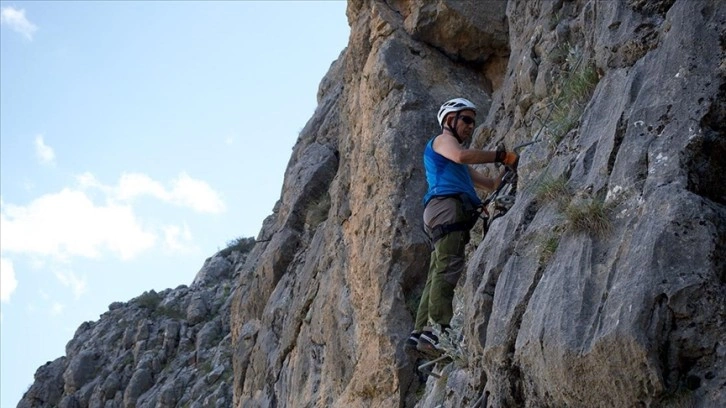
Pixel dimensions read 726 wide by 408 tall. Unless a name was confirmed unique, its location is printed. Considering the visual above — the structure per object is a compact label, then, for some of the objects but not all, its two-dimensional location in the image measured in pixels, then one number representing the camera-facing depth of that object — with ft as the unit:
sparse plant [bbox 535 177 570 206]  22.71
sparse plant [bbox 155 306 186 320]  102.32
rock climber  28.17
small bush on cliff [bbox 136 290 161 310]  107.34
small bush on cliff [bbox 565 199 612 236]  20.29
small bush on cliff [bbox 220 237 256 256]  122.01
